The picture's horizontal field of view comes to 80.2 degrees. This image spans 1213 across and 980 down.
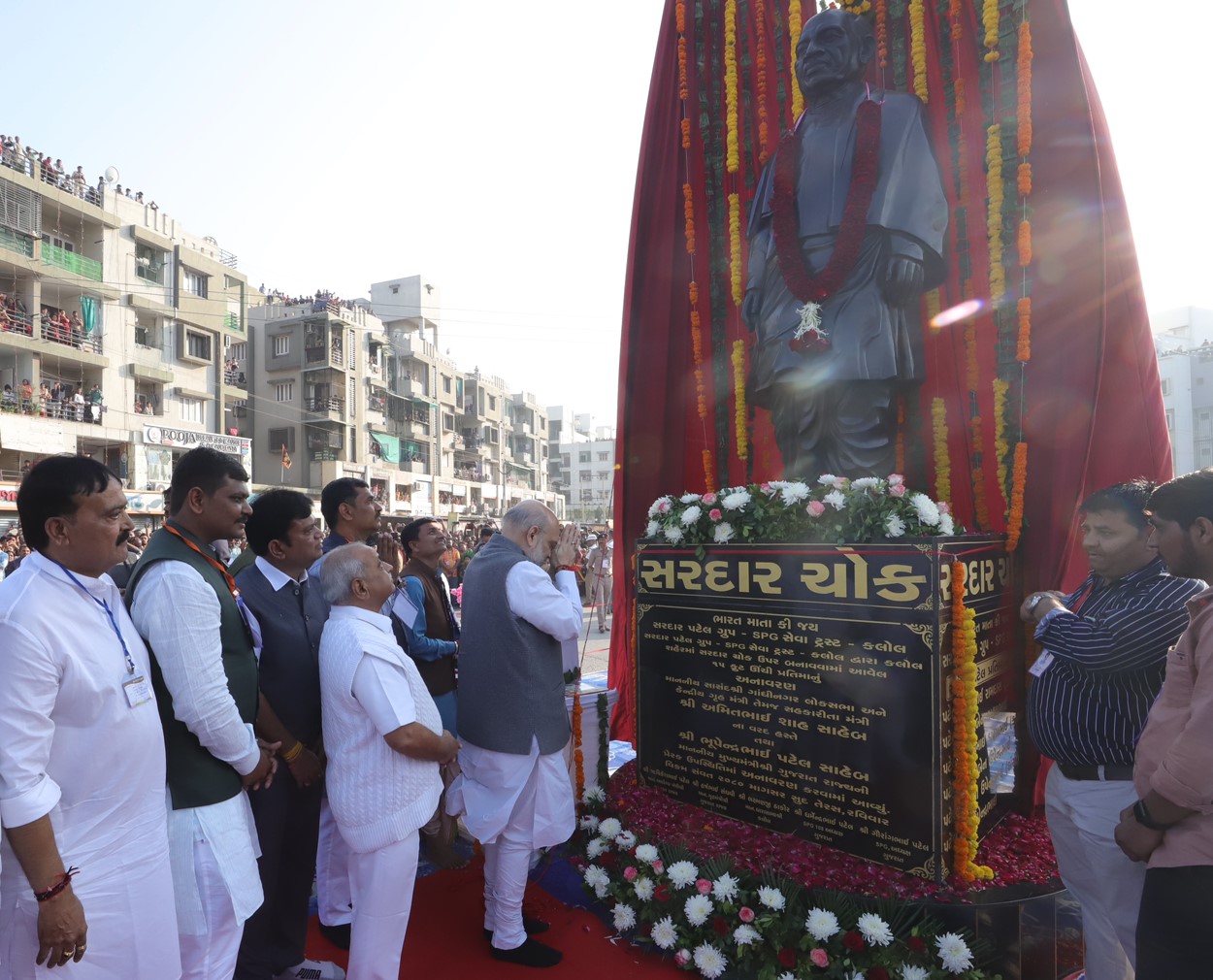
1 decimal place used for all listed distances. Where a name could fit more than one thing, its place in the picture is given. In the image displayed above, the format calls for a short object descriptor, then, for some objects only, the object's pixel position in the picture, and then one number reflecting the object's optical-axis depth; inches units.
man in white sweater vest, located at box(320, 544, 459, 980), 91.3
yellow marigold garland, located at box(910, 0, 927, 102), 183.8
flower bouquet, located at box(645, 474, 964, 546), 123.3
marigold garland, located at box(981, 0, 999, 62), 164.1
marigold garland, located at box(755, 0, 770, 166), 220.1
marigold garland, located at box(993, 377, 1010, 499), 160.9
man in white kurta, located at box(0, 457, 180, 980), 62.7
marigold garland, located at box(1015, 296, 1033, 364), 153.2
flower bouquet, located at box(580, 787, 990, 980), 102.1
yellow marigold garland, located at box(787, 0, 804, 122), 209.5
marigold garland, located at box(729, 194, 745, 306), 214.1
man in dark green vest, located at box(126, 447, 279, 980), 79.1
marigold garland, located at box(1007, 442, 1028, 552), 145.9
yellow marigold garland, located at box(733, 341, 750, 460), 208.8
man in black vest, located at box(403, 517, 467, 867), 148.9
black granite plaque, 116.1
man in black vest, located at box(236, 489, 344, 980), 103.4
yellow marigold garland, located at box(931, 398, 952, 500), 174.6
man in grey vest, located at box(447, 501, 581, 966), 116.8
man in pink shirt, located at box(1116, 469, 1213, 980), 64.6
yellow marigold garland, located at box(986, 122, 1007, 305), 162.4
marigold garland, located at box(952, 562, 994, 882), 115.0
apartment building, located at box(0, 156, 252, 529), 756.6
